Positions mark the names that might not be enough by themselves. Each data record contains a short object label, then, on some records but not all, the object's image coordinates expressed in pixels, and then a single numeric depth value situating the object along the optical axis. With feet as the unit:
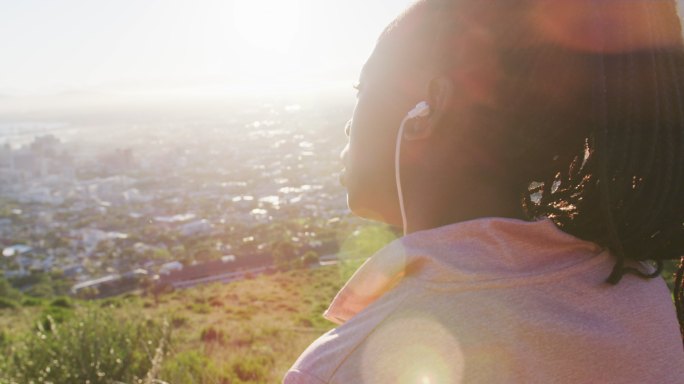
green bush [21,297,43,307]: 39.51
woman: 2.08
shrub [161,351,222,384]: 10.07
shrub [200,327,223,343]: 18.63
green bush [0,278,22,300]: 47.94
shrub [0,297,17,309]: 40.51
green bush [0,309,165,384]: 11.46
